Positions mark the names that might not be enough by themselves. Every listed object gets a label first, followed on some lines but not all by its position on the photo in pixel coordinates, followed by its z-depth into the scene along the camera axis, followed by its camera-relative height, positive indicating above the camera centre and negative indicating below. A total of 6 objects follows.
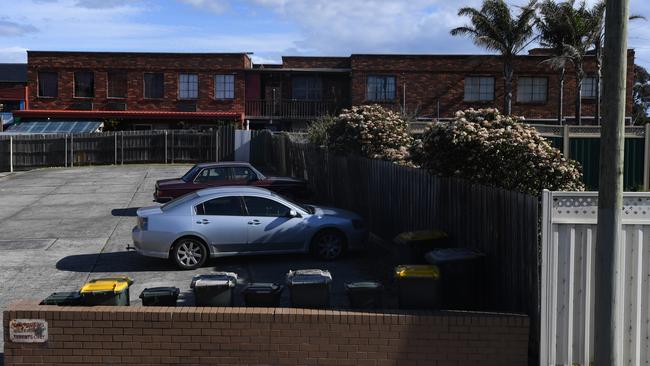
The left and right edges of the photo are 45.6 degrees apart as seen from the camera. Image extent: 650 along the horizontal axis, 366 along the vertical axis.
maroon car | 19.91 -0.50
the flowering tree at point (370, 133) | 18.69 +0.72
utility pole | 6.07 -0.12
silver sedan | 12.91 -1.12
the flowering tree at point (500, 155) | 10.20 +0.11
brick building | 45.34 +4.47
